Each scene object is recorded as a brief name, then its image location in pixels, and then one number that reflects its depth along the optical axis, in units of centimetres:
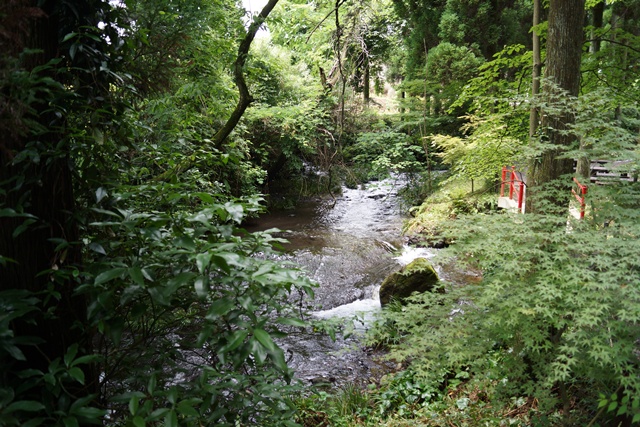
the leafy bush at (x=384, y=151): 1228
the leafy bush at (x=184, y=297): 126
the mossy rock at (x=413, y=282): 625
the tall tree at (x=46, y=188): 129
